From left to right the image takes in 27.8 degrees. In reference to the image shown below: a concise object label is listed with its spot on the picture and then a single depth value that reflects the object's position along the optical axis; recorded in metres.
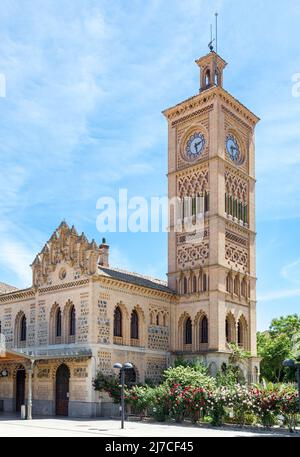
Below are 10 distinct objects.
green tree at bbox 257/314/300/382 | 48.84
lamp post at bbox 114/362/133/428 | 26.21
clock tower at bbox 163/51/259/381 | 39.16
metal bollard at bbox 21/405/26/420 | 32.44
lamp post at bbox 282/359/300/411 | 22.89
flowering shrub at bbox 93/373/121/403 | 32.97
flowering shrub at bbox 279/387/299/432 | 25.89
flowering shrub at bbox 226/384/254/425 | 27.55
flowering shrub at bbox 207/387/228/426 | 28.33
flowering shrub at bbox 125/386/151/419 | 31.38
